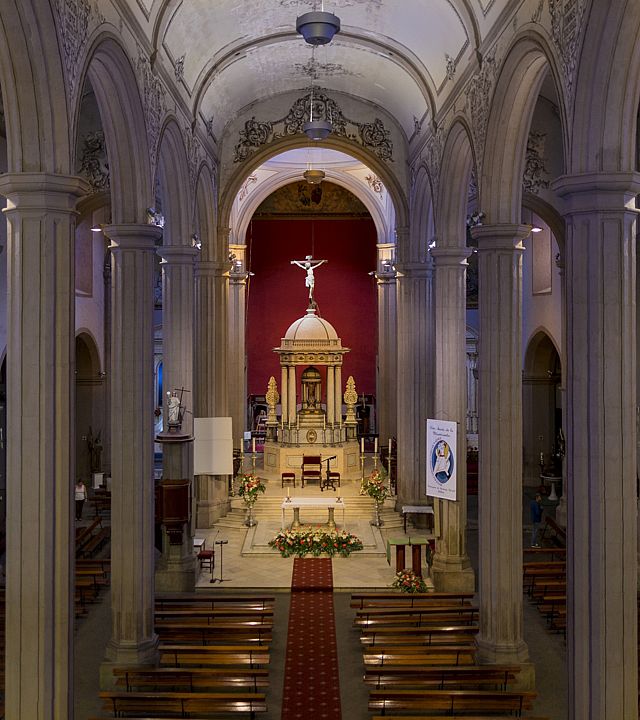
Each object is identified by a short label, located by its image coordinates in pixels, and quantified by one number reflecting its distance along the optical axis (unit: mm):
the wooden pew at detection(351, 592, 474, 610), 12305
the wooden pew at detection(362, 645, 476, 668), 9961
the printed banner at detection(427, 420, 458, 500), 12734
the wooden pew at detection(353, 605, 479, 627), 11562
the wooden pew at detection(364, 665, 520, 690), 9359
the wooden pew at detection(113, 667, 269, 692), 9273
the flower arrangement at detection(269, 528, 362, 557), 16547
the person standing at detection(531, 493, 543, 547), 17000
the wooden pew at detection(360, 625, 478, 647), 10828
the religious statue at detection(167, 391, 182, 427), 13688
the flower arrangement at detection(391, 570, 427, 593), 13469
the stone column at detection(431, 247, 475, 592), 13539
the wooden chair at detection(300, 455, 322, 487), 21703
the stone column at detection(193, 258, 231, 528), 17703
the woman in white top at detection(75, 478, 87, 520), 18514
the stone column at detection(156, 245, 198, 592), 14008
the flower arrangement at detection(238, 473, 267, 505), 18719
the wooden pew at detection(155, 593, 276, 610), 12102
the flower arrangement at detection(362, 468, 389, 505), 18719
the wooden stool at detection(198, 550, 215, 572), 14810
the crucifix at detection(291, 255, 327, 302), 24656
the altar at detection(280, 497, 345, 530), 17828
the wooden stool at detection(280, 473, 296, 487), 20595
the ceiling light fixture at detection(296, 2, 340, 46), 9461
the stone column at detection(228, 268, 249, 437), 24297
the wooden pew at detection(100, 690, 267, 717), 8656
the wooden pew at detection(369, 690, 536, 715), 8766
